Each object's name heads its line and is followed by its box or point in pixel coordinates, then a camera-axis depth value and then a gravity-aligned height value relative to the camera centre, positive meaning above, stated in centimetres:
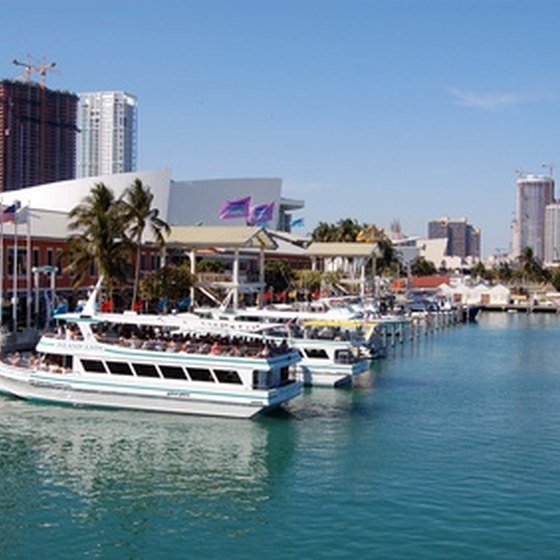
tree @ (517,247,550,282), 19850 +510
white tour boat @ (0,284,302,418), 4347 -413
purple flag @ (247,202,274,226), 13150 +1020
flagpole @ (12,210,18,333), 6475 -66
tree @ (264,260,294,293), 11881 +145
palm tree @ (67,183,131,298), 6919 +346
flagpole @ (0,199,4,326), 6239 +356
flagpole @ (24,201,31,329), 6550 +183
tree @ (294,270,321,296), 11869 +97
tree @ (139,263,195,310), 7962 +8
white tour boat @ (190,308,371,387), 5456 -381
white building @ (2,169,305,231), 10438 +1176
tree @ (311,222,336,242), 14785 +874
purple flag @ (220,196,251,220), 13362 +1119
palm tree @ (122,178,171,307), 7244 +572
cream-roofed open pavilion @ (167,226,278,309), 8481 +423
